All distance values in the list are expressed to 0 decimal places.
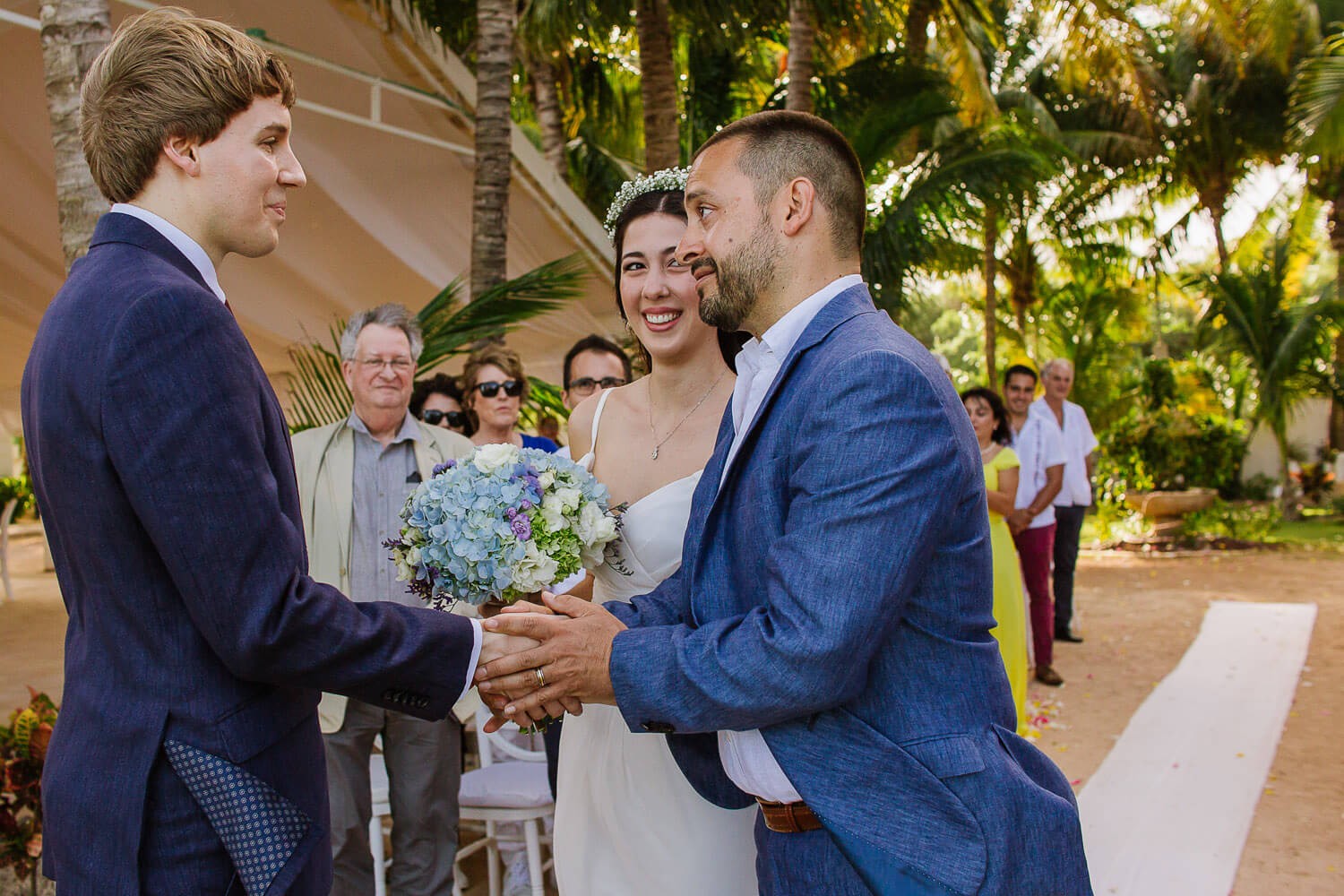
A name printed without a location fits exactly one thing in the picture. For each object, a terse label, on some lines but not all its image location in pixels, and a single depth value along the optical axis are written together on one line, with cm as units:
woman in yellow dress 599
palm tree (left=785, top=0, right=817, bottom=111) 1101
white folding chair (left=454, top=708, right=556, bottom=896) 419
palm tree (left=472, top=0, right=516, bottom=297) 755
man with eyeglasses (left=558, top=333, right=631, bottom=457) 563
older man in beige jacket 400
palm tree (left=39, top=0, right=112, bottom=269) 395
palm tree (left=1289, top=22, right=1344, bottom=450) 1767
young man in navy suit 177
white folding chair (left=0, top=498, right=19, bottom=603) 1279
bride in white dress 271
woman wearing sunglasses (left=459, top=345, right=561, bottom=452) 567
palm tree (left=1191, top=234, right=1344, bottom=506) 1730
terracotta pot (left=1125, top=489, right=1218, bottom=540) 1803
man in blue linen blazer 179
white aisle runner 497
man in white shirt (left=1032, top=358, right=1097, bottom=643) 946
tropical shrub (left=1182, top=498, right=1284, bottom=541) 1720
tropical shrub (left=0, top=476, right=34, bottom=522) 1547
